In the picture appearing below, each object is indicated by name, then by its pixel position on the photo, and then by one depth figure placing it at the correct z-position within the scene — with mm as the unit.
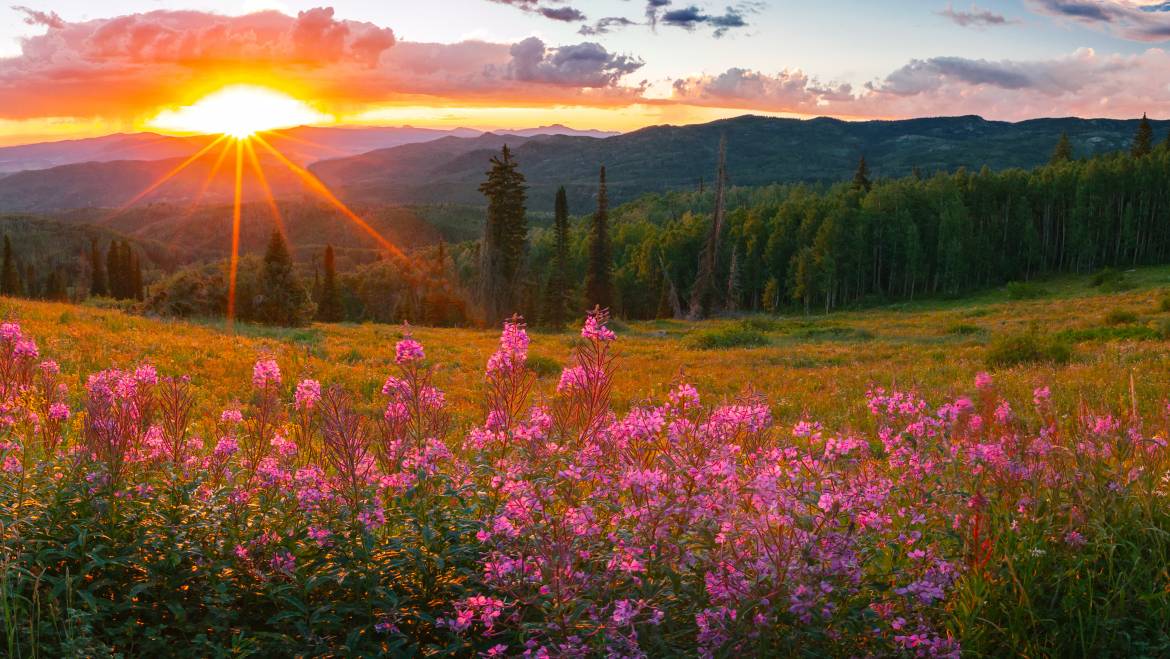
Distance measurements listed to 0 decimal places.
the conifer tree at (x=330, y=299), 81688
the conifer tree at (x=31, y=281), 132000
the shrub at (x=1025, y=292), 69188
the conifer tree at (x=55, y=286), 95612
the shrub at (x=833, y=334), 34594
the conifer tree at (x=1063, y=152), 113438
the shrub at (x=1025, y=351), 19375
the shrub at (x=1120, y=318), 28984
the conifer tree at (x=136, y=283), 121500
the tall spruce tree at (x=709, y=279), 62594
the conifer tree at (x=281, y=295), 44406
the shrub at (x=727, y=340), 30906
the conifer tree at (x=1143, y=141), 105000
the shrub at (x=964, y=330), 32706
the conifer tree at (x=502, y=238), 54594
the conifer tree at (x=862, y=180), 107750
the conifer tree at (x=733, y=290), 75962
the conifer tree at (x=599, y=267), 74000
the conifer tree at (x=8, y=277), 92488
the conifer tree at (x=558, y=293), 61750
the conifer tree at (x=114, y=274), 121438
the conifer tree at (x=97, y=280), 124125
